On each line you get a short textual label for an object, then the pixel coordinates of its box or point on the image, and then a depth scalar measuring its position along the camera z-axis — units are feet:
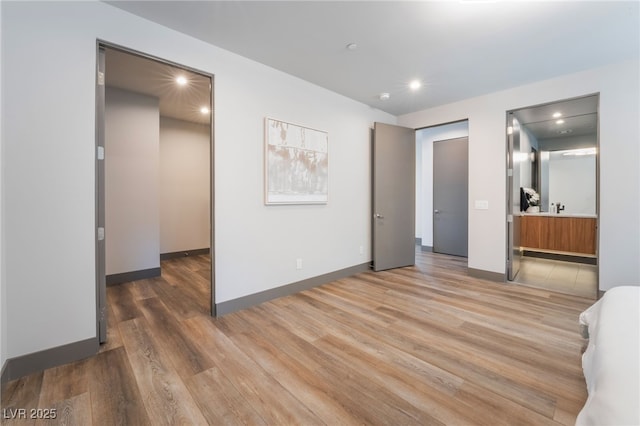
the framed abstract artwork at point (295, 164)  10.03
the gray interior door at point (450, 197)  17.71
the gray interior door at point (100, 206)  6.68
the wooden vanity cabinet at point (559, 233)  15.71
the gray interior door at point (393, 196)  13.98
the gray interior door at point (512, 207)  12.32
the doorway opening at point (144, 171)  7.24
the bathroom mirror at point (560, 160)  16.90
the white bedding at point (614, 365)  2.70
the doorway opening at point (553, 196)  12.60
